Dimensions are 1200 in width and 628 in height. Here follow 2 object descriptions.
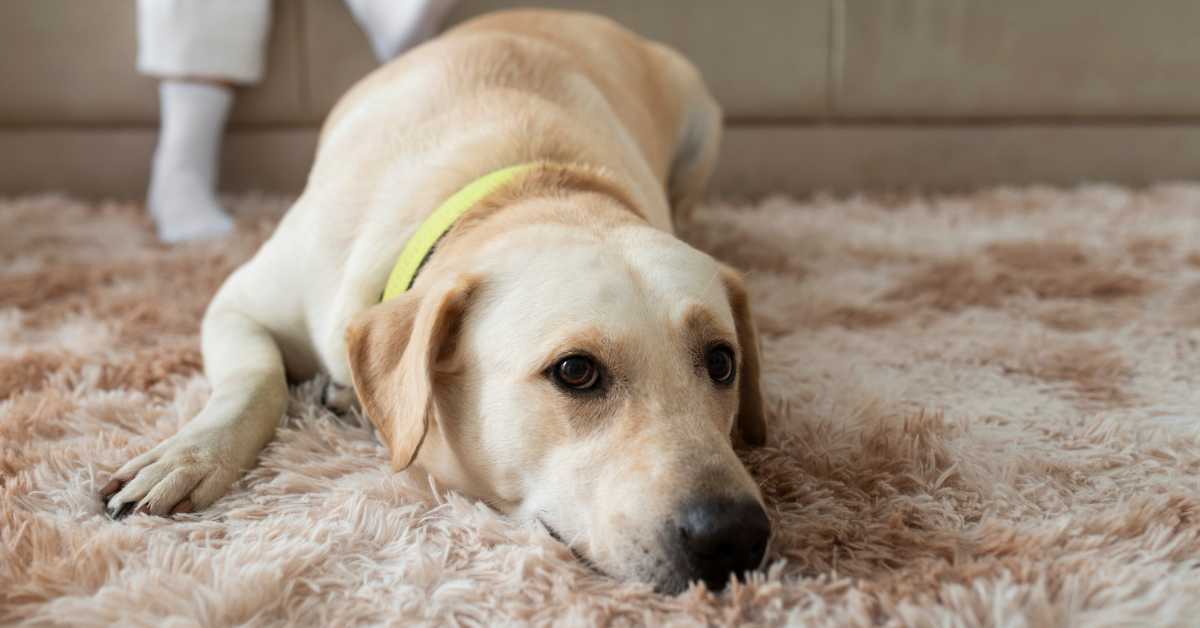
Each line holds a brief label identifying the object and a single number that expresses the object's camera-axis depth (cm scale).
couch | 316
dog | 114
